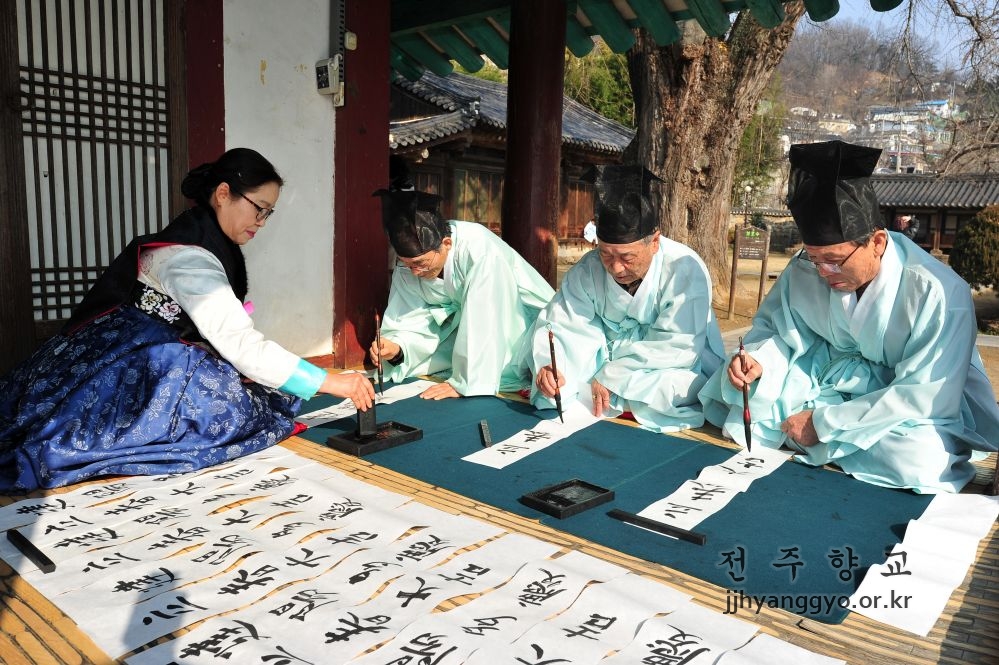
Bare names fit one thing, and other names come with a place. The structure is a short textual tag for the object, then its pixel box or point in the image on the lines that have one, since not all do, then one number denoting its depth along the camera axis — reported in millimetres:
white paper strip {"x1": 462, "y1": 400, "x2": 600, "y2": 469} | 3930
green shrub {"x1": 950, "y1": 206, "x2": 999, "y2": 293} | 13883
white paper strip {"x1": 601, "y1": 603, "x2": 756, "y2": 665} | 2182
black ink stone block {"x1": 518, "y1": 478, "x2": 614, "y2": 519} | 3242
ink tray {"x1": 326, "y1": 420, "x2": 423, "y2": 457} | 3953
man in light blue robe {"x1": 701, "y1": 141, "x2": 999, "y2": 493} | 3539
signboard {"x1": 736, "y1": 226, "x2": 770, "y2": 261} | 11594
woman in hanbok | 3418
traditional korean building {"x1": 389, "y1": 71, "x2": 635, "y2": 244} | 15805
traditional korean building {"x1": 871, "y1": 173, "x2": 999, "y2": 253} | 26781
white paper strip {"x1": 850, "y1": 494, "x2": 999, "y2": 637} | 2533
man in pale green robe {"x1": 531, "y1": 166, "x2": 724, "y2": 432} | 4359
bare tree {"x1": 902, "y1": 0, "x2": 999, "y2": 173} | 12070
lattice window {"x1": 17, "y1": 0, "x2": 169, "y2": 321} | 4508
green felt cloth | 2785
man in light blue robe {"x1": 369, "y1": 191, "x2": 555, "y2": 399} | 4910
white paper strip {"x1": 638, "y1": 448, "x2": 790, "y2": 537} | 3254
